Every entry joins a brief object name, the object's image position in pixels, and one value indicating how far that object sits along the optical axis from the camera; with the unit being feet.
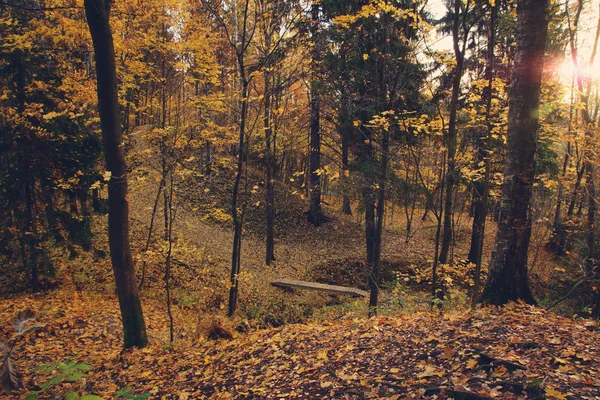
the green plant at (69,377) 7.24
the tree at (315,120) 37.96
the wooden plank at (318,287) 38.70
